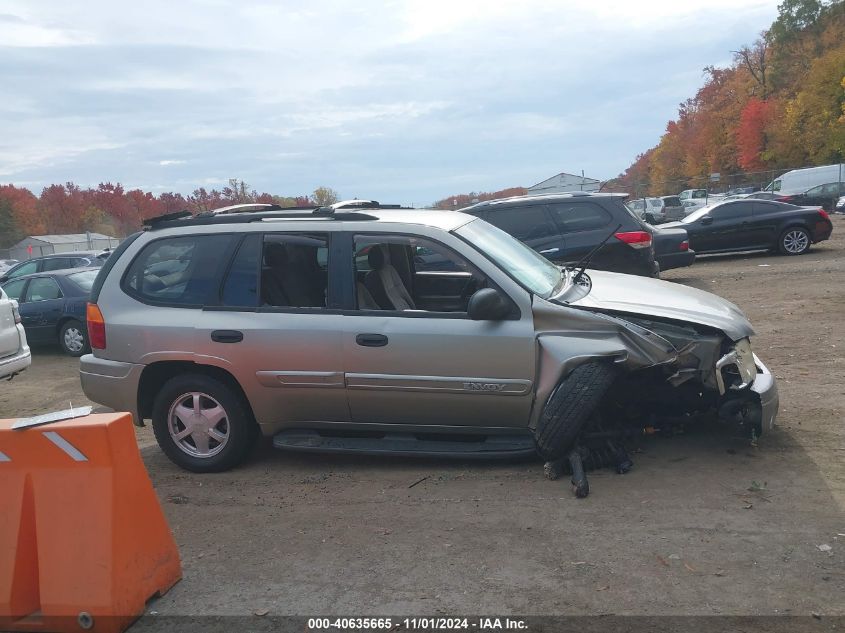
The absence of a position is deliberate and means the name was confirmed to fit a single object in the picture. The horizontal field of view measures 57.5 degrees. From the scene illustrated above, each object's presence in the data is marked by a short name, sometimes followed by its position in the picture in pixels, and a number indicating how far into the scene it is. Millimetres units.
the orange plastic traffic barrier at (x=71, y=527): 3465
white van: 37438
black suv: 11016
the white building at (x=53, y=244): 59062
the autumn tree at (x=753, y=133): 68438
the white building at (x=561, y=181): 40500
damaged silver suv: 4965
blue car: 12203
